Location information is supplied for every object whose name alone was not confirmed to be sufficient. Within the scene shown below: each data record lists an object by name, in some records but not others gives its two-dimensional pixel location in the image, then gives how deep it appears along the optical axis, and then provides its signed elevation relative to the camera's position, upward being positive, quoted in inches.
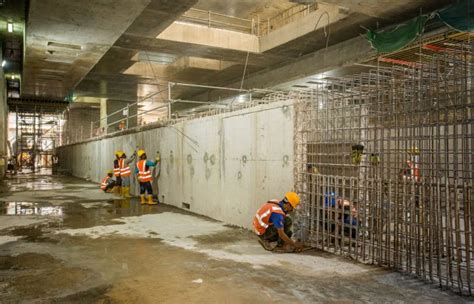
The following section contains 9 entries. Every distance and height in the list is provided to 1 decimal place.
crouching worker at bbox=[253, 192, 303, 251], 259.8 -48.4
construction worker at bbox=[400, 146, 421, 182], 216.2 -8.7
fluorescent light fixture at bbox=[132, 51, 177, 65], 652.1 +172.7
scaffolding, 1189.1 +117.4
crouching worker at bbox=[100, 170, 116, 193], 682.8 -51.5
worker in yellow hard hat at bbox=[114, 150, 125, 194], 644.7 -28.9
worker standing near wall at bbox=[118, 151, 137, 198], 618.4 -20.9
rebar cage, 198.4 -11.1
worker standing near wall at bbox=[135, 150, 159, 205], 519.5 -29.6
